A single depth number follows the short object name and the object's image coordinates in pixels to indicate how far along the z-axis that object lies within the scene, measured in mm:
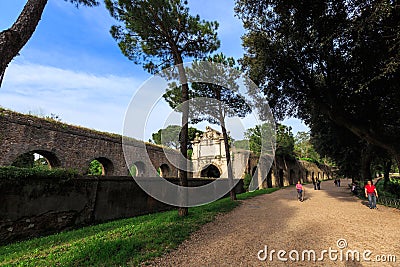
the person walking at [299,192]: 12679
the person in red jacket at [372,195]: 9461
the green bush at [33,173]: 5645
